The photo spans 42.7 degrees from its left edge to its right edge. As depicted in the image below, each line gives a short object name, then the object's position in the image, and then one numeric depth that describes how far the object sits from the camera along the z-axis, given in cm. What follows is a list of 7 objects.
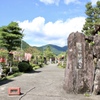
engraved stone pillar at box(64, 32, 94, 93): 683
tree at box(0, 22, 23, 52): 1605
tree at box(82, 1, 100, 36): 2031
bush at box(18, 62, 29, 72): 1570
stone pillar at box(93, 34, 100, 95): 678
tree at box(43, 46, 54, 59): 5309
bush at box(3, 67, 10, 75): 1321
